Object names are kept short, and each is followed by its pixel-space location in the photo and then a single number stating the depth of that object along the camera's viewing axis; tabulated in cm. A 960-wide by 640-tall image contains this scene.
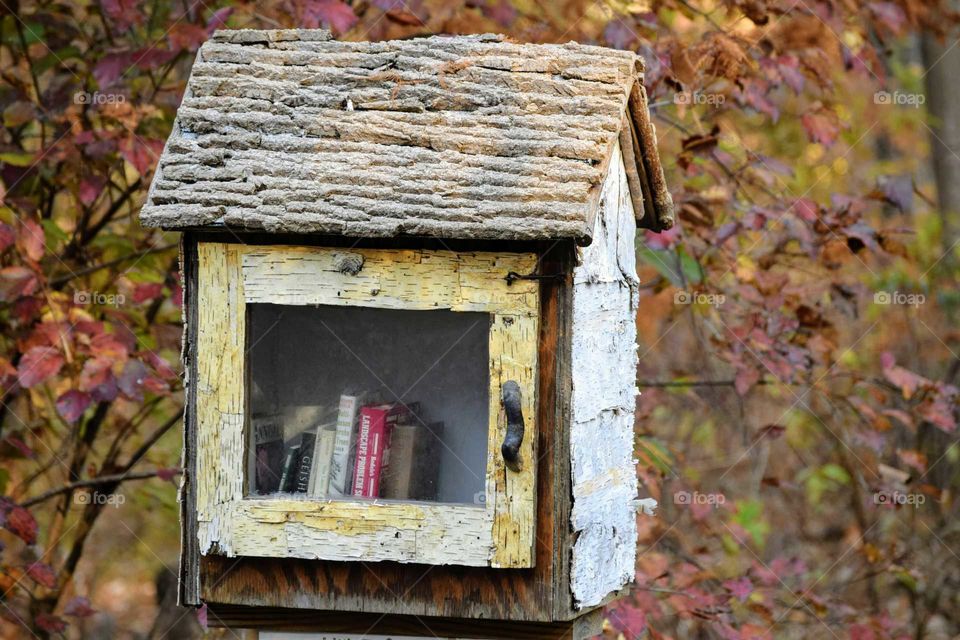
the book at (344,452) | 459
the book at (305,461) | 460
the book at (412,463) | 457
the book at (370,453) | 457
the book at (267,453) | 457
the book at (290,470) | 459
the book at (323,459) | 459
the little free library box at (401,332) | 427
